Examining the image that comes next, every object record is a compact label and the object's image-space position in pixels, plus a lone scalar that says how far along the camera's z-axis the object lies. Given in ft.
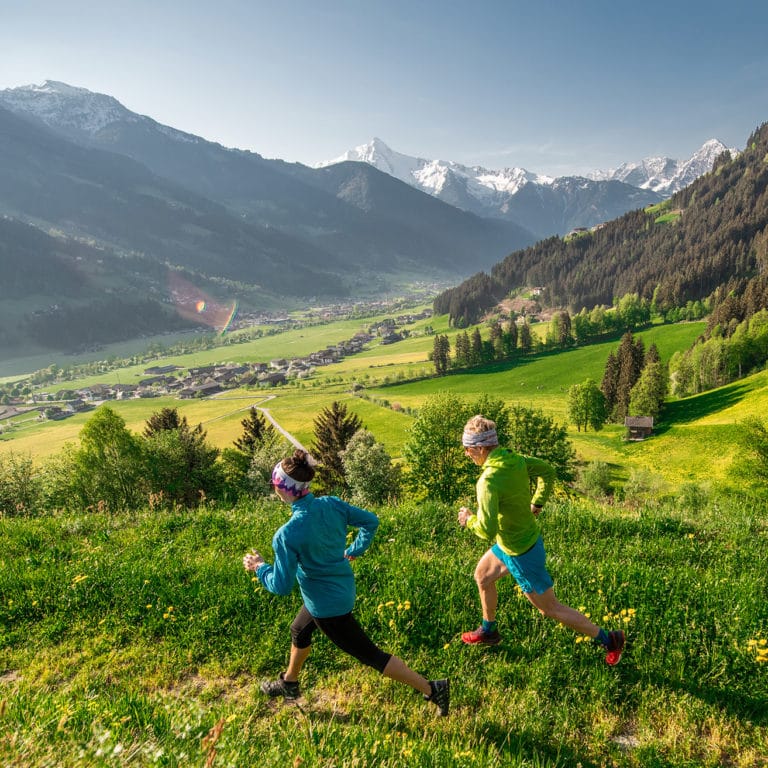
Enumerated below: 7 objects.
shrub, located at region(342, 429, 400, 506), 145.07
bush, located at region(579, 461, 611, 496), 172.96
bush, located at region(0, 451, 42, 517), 90.99
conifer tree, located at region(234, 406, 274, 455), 197.57
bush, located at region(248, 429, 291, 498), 145.59
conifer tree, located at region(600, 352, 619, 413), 301.94
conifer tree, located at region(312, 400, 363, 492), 169.07
